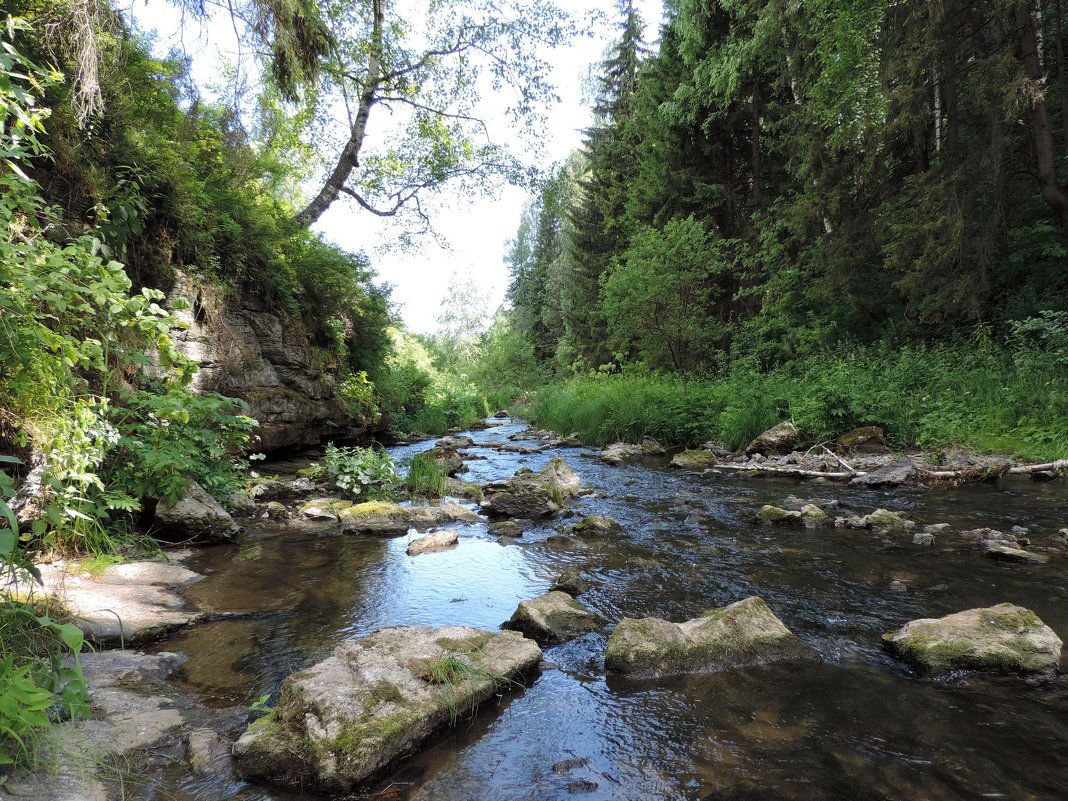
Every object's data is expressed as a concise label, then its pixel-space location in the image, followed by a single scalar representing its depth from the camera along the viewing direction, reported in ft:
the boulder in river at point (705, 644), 10.28
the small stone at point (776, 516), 20.66
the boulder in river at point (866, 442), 31.81
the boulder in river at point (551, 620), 11.86
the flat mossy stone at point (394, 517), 21.22
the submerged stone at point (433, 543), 18.74
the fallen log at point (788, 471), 28.76
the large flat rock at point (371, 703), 7.17
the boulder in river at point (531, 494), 24.03
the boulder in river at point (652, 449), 43.62
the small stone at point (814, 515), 20.29
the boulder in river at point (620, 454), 39.47
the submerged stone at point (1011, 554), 14.97
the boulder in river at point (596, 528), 20.56
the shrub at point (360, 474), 27.17
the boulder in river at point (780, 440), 35.19
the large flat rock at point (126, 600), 10.91
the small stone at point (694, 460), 35.47
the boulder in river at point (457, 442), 49.06
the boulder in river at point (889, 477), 25.91
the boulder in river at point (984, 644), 9.53
